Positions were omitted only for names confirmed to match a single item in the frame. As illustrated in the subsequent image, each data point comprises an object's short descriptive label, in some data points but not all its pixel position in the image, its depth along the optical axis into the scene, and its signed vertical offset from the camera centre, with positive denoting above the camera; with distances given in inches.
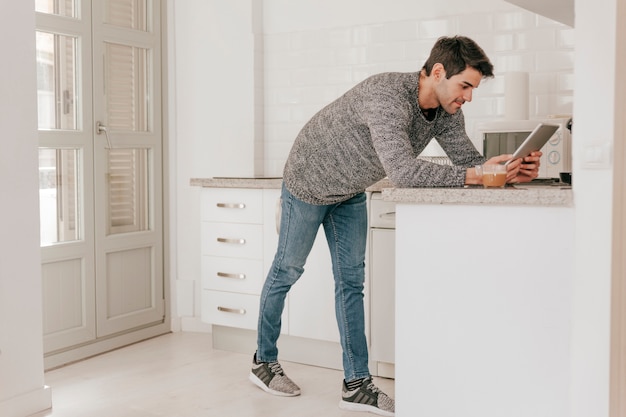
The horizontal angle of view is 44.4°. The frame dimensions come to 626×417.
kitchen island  79.8 -13.5
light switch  75.7 +2.0
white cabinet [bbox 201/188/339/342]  145.3 -18.2
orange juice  85.6 -0.3
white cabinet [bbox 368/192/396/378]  135.9 -18.0
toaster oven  127.7 +6.1
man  92.3 +0.7
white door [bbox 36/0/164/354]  152.2 +2.0
